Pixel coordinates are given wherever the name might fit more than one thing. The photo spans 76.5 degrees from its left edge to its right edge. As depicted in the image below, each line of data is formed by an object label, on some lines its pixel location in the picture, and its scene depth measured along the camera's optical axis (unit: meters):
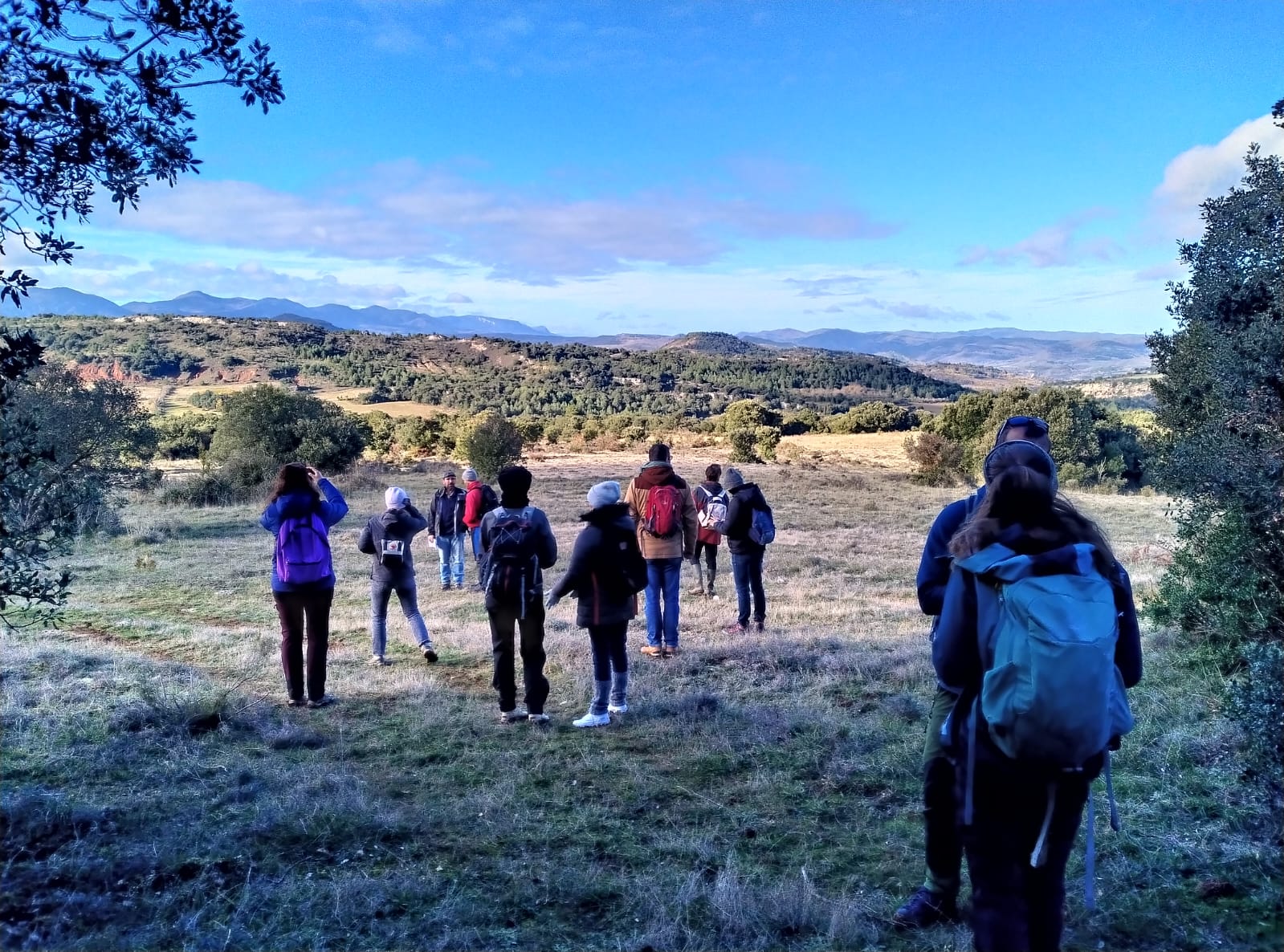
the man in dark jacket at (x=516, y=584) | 6.58
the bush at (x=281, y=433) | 29.64
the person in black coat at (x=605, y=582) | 6.60
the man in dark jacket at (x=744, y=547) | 9.39
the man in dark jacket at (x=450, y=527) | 13.32
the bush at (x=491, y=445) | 32.59
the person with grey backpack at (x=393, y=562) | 8.51
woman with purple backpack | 6.88
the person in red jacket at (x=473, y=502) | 12.36
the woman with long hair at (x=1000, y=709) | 2.51
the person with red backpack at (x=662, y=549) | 8.87
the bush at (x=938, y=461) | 36.28
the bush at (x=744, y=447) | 48.32
